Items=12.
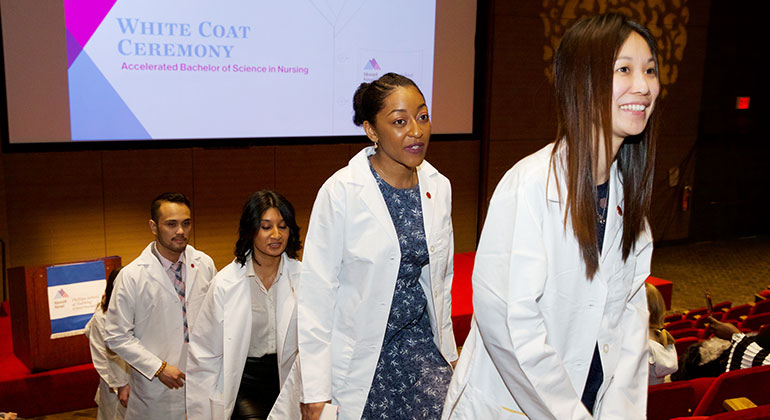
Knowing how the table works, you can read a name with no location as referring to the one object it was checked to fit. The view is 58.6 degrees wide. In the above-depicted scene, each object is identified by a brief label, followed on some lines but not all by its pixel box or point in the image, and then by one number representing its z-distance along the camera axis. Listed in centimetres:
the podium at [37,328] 409
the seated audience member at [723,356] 302
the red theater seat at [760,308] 495
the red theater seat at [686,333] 450
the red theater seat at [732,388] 256
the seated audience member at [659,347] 306
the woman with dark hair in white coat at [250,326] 289
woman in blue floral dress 231
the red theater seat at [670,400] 262
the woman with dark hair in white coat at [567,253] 151
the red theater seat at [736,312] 510
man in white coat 335
